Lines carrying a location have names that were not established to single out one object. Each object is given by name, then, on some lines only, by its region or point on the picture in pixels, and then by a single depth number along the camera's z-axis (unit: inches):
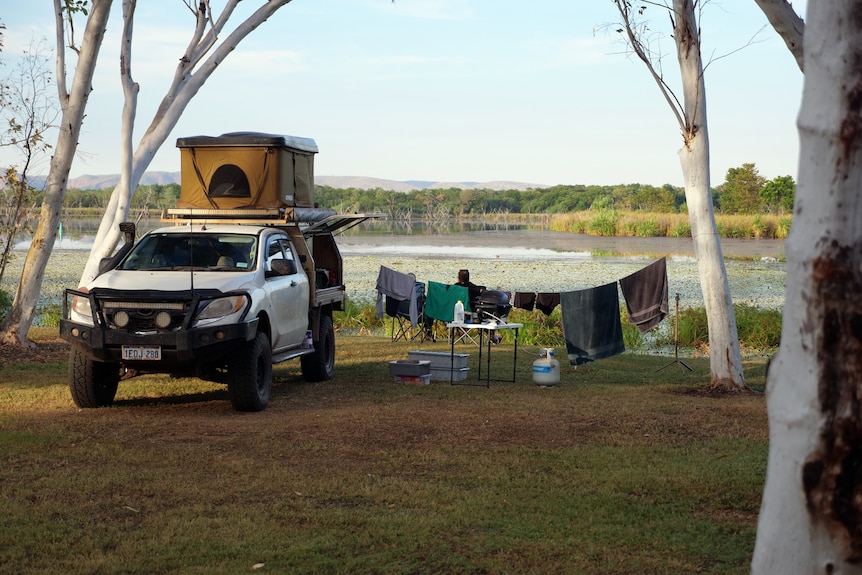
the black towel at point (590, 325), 553.9
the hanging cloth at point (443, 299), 630.5
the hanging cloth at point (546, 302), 700.7
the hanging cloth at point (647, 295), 563.2
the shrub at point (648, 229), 2496.3
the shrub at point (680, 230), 2373.3
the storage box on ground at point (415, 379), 499.2
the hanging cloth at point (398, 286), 688.4
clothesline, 554.3
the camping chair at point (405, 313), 701.3
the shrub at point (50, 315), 814.5
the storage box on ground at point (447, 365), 509.0
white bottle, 502.0
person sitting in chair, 639.1
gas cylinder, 497.4
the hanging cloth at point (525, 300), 700.0
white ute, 390.6
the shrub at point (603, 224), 2664.6
